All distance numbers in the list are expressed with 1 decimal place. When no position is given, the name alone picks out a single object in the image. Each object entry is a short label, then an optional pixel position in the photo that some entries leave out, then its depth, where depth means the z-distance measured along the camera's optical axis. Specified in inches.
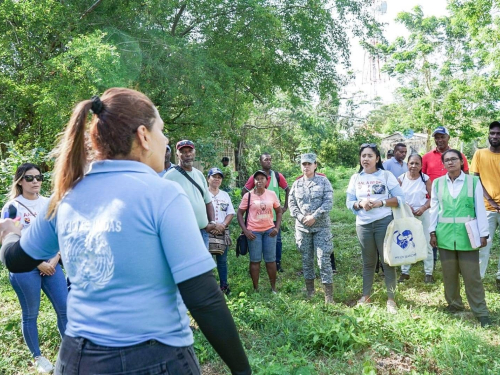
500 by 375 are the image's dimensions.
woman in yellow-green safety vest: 187.6
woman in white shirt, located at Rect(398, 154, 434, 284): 252.8
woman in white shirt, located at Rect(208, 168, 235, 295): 236.8
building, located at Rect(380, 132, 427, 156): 1580.5
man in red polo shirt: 255.3
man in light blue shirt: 282.2
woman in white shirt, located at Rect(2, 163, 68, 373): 154.0
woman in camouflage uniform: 226.2
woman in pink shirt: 240.8
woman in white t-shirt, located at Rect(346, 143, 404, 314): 210.1
